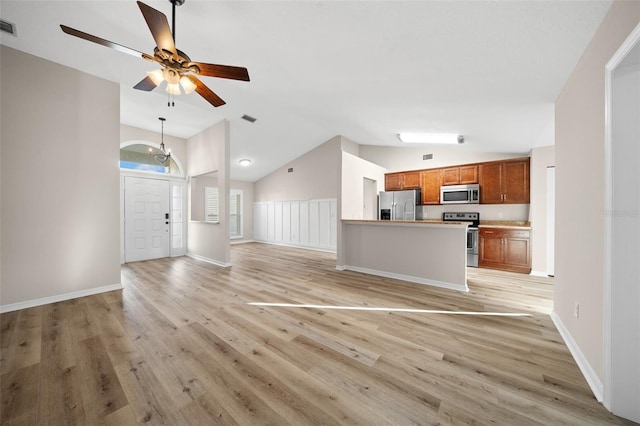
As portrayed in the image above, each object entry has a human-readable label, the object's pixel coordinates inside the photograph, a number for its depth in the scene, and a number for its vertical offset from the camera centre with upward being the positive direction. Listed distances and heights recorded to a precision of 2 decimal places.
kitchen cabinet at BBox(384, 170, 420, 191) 6.23 +0.87
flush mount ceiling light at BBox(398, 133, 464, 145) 4.07 +1.36
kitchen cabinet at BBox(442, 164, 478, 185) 5.38 +0.89
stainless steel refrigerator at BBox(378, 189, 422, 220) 6.05 +0.21
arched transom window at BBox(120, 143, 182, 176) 5.41 +1.25
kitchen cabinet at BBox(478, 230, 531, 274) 4.49 -0.73
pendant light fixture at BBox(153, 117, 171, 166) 4.95 +1.36
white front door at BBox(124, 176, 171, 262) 5.44 -0.19
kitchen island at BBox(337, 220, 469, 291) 3.60 -0.67
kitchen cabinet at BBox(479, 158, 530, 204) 4.84 +0.66
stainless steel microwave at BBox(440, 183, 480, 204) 5.30 +0.43
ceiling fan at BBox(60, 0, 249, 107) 1.72 +1.31
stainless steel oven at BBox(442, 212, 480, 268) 4.96 -0.68
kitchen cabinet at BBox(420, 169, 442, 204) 5.88 +0.70
